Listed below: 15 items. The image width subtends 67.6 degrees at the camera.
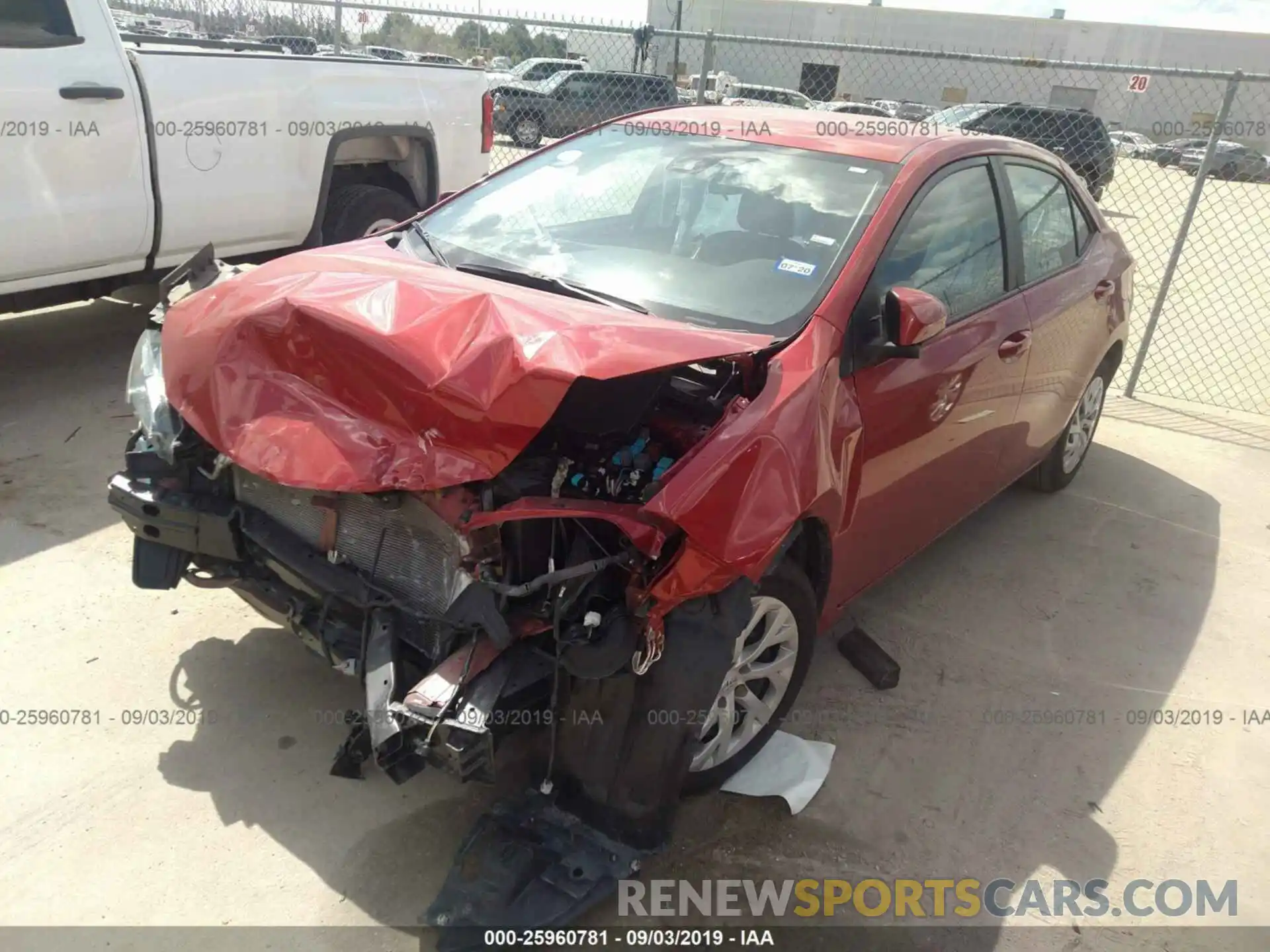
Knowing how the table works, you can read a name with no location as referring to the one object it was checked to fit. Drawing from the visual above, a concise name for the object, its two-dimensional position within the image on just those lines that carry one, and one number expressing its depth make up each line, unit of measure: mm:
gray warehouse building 33219
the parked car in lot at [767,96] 20203
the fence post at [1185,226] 6102
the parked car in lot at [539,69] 23578
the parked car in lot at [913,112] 18969
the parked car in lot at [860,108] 20703
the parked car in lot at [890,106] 21061
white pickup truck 4477
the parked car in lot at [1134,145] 13534
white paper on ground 2908
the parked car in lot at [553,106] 19156
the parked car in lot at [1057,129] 15078
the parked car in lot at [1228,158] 14680
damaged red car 2270
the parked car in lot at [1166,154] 13188
